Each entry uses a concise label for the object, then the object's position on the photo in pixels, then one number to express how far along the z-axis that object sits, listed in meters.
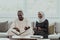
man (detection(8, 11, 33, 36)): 4.53
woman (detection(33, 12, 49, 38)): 5.07
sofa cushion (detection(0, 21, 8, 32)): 5.95
